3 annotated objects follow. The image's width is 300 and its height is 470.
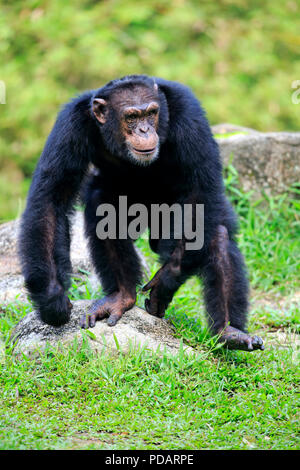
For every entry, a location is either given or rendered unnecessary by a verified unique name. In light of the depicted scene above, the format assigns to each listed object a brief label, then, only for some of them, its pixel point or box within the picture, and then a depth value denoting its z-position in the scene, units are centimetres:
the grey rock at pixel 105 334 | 966
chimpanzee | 981
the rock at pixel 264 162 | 1612
